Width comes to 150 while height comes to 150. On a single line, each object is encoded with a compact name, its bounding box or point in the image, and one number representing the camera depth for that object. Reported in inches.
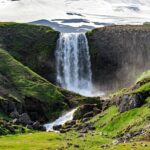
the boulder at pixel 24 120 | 5310.0
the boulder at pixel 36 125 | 5185.0
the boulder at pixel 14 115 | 5787.4
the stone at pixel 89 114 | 5441.4
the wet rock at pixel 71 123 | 5401.1
